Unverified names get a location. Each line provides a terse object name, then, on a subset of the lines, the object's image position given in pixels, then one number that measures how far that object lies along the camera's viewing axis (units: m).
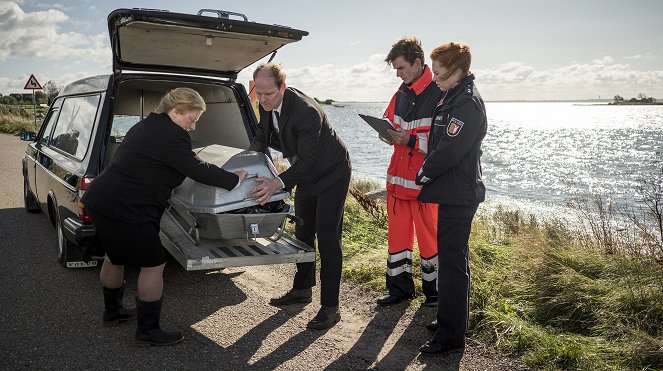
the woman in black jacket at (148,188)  3.54
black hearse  4.26
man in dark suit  3.99
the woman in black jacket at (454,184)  3.60
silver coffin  3.85
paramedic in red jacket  4.43
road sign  22.99
